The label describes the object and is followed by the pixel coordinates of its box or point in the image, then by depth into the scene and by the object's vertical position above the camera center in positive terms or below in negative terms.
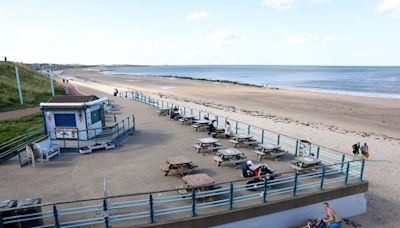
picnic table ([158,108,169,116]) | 23.23 -4.31
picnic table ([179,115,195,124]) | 19.72 -4.13
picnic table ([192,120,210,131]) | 17.80 -4.04
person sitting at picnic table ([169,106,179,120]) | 21.52 -4.12
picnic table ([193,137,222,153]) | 13.58 -4.11
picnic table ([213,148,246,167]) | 11.84 -4.05
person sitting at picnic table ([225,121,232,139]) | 16.19 -3.99
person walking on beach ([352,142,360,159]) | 16.06 -4.92
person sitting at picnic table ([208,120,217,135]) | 16.65 -3.98
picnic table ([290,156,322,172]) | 10.99 -3.93
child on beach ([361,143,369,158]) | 16.21 -5.03
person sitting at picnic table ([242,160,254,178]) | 10.13 -3.88
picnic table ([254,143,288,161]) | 12.73 -4.05
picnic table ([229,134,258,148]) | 14.55 -4.07
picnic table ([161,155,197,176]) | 10.74 -3.98
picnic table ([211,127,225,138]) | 16.82 -4.22
